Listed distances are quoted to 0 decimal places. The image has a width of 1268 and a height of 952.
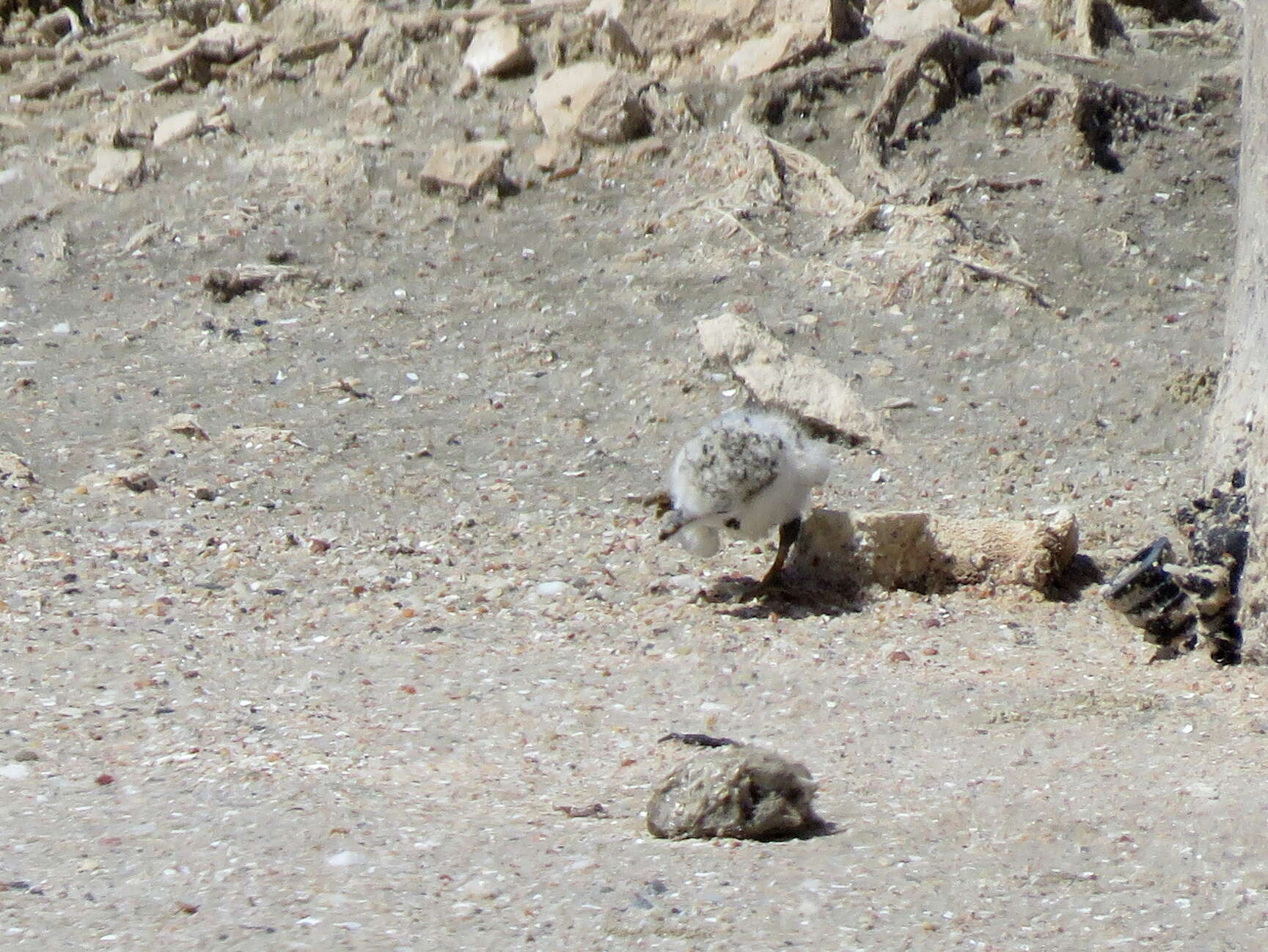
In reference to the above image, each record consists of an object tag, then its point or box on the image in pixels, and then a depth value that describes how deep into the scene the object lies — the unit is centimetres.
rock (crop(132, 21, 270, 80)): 2119
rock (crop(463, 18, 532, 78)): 2009
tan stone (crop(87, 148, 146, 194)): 1914
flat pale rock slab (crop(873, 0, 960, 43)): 1944
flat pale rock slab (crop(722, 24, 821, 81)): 1900
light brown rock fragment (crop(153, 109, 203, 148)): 1983
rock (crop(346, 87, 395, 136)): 1967
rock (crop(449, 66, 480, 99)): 1997
